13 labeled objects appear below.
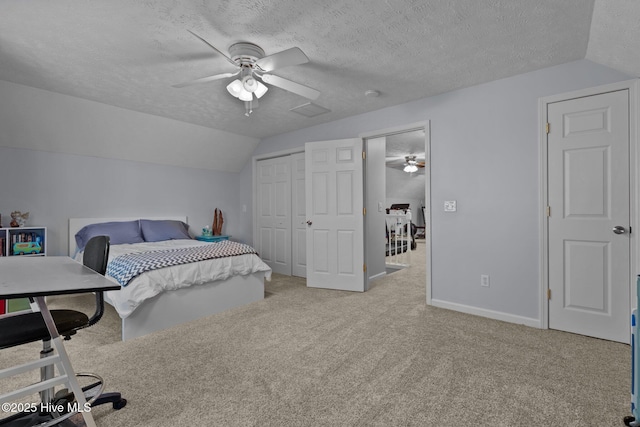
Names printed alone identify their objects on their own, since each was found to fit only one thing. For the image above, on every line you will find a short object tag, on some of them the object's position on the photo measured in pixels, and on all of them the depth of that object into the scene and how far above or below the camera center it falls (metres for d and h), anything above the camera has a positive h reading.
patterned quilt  2.63 -0.45
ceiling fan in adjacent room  7.58 +1.31
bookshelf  3.09 -0.35
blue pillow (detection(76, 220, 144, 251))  3.81 -0.26
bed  2.58 -0.71
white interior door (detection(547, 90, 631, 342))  2.42 -0.06
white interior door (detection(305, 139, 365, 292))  4.01 -0.05
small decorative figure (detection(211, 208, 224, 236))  5.43 -0.23
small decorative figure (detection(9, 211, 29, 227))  3.45 -0.06
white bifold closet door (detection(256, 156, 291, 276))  5.05 -0.03
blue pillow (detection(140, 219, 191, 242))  4.29 -0.27
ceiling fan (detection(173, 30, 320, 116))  2.15 +1.09
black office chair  1.33 -0.54
